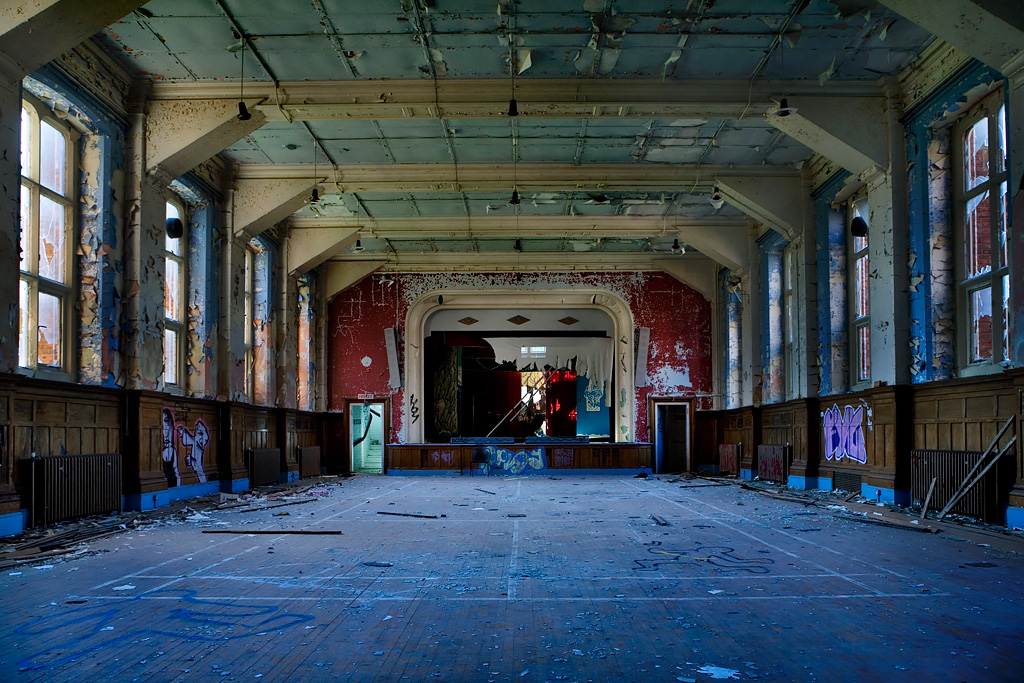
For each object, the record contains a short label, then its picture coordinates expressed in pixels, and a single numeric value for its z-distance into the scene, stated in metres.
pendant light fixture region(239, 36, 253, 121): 9.95
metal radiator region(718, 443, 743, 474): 17.36
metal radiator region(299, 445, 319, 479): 17.46
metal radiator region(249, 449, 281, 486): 14.01
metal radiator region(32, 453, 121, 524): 7.98
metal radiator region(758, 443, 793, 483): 14.18
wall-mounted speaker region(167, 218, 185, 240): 11.83
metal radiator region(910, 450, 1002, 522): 7.90
